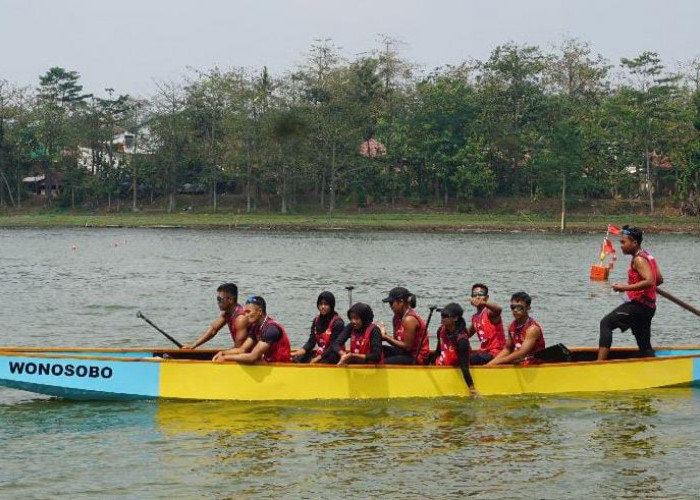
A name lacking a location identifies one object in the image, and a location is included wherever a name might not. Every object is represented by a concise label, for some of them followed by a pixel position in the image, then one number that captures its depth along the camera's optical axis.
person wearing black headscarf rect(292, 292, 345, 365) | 15.72
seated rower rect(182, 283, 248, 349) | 15.81
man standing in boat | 16.20
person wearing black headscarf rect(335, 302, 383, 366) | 15.54
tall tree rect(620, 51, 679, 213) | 73.31
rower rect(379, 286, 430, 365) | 15.74
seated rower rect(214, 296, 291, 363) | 15.39
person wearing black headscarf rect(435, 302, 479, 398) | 15.66
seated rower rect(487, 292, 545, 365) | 15.88
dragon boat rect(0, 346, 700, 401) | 15.30
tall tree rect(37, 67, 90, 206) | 86.88
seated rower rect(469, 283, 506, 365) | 16.58
